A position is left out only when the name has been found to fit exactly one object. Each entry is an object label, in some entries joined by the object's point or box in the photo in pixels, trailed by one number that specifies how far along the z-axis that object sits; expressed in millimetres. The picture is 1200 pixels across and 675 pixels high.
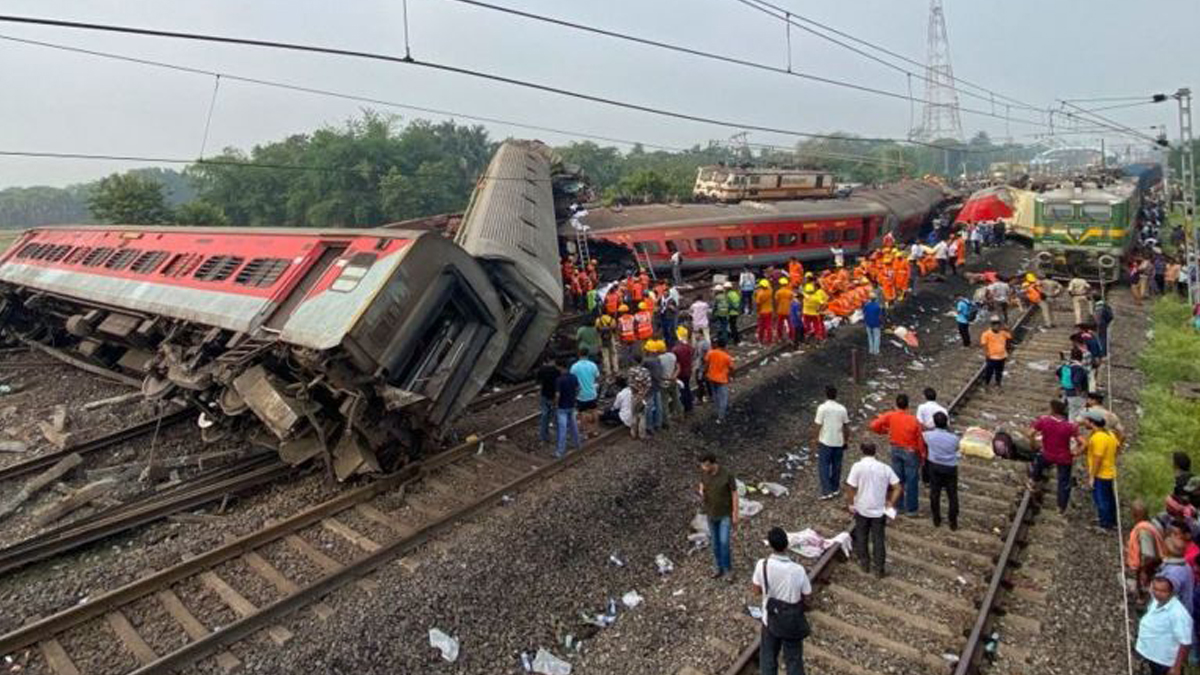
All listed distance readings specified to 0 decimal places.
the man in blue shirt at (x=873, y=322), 13898
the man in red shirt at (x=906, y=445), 7648
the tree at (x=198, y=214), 45594
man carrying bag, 5125
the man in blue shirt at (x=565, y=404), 9477
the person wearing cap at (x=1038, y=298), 16016
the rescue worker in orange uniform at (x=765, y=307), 14656
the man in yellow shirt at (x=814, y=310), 14664
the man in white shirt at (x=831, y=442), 8281
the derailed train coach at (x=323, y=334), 7816
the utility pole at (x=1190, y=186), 16531
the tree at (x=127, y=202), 42781
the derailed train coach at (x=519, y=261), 10547
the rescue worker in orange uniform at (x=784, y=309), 14477
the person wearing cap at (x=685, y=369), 10930
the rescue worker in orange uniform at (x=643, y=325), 13578
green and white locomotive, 20109
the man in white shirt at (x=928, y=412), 8219
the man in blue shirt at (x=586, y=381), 10156
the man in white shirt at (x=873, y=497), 6660
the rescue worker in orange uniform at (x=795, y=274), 17891
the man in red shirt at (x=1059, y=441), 7738
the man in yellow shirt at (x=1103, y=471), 7391
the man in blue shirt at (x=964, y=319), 14734
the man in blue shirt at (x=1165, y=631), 5008
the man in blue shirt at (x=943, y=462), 7379
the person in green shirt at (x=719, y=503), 6785
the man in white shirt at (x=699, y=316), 13625
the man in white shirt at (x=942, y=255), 21969
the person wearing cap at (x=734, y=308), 14797
